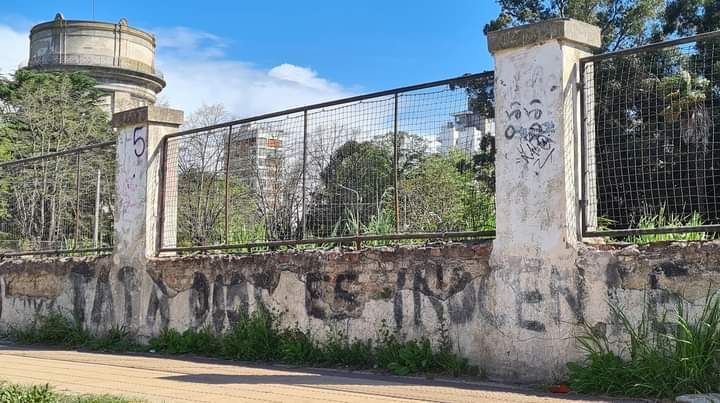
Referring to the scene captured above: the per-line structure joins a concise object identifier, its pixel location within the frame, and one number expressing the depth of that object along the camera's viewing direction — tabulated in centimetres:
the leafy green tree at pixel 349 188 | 872
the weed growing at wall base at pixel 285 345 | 749
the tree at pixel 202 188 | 1041
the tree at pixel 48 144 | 1329
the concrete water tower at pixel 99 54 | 5162
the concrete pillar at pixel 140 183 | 1071
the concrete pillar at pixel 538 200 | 679
